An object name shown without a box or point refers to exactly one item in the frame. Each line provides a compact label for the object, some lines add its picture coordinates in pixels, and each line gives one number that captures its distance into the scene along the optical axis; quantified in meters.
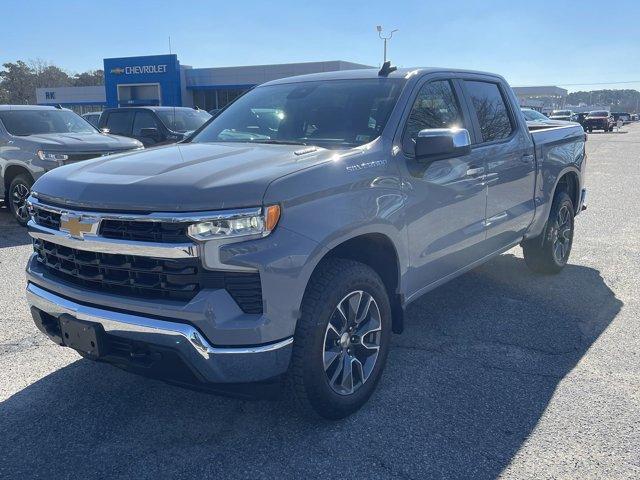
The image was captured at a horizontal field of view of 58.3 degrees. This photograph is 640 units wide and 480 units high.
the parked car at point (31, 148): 8.41
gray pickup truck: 2.54
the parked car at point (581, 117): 43.51
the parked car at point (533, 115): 19.85
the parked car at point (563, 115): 40.03
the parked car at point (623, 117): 67.51
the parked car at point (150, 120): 11.66
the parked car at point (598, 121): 43.84
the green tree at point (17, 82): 88.62
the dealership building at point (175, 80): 44.22
